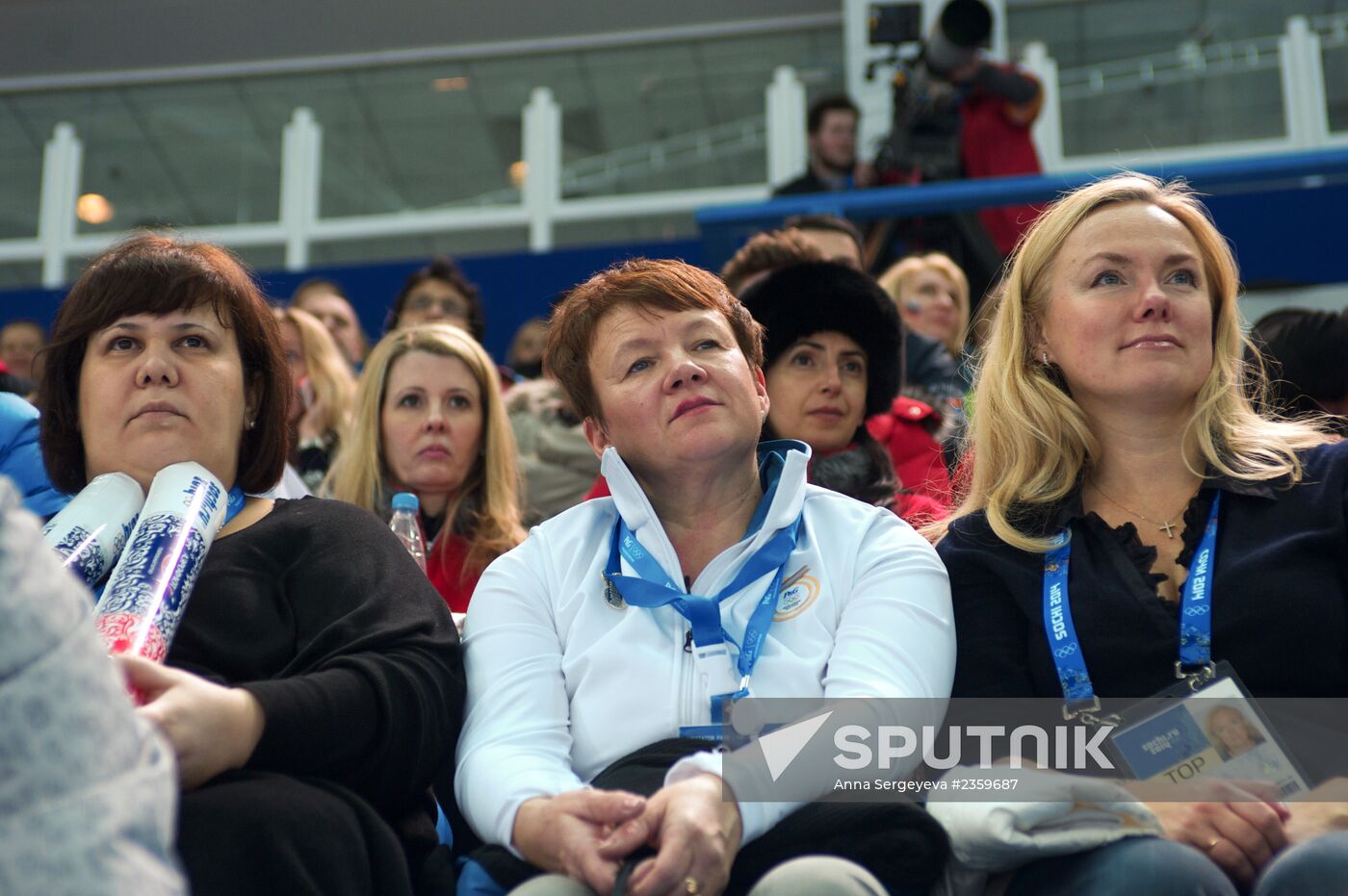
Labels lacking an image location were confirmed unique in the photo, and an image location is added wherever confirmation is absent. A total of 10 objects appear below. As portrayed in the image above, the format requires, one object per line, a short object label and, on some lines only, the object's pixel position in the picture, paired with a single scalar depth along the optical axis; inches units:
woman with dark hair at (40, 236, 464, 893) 56.6
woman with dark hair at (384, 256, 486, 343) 176.9
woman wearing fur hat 113.0
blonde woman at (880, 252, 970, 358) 164.4
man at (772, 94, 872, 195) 210.4
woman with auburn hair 59.1
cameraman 189.8
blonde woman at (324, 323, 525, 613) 121.0
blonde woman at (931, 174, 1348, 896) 68.0
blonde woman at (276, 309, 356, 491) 152.7
